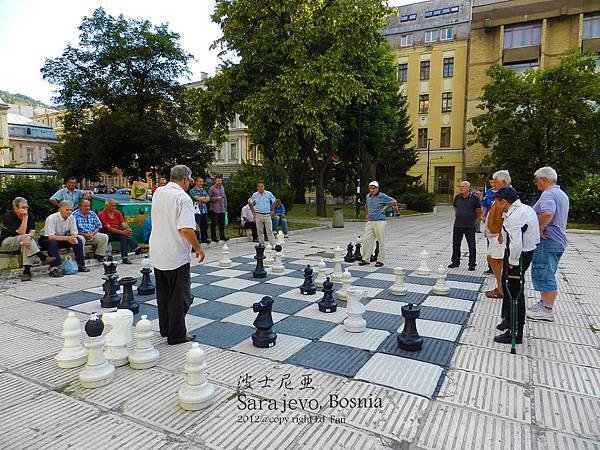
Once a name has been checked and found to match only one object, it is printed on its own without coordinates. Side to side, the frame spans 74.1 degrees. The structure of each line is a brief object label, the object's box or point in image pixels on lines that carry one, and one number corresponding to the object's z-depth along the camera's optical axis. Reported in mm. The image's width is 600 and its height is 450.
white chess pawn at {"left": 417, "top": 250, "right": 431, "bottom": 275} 6645
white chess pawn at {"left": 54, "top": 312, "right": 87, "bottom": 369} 3404
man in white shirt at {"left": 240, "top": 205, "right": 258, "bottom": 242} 11070
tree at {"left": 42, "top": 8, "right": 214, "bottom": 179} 22797
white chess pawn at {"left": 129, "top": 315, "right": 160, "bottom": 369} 3357
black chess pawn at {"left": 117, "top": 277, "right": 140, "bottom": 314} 4875
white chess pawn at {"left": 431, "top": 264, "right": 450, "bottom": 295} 5707
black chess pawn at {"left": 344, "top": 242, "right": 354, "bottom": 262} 8164
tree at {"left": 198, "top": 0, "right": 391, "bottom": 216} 15797
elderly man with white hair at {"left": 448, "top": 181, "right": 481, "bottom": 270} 7438
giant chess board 3410
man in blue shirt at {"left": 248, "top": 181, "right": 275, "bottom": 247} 9766
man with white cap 7660
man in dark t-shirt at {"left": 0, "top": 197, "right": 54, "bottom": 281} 6672
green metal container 9078
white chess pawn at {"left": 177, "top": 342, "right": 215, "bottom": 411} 2729
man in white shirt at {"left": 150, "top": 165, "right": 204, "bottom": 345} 3811
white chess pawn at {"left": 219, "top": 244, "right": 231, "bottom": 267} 7537
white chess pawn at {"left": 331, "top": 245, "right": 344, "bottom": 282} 6352
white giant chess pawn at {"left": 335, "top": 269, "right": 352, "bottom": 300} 5148
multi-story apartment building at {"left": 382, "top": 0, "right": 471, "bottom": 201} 38562
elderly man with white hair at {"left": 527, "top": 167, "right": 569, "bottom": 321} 4453
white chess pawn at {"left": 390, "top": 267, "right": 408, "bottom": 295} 5578
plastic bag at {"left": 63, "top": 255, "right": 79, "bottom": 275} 6980
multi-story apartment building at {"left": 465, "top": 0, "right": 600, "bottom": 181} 32688
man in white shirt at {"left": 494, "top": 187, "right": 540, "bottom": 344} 3732
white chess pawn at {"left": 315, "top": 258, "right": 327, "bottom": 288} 6061
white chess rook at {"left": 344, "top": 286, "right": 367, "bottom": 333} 4148
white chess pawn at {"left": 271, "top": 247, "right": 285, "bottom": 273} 7012
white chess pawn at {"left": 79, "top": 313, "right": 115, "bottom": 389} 3060
